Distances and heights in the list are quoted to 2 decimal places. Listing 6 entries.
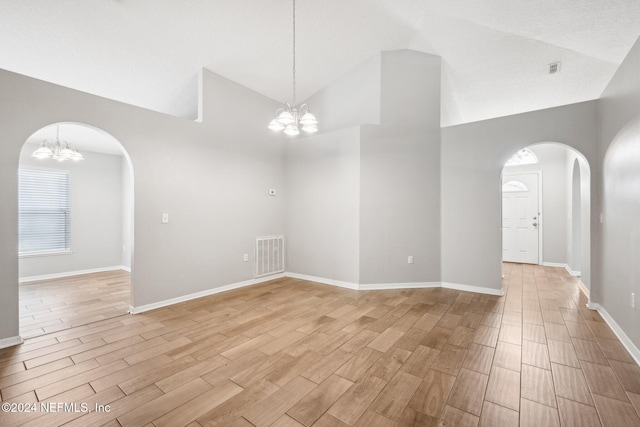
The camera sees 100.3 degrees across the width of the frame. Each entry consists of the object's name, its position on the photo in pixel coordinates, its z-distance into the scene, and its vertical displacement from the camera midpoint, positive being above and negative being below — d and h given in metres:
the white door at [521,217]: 6.36 -0.02
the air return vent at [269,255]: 4.86 -0.76
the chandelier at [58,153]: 4.31 +1.00
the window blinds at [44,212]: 5.09 +0.03
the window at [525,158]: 6.35 +1.39
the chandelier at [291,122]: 2.90 +1.03
